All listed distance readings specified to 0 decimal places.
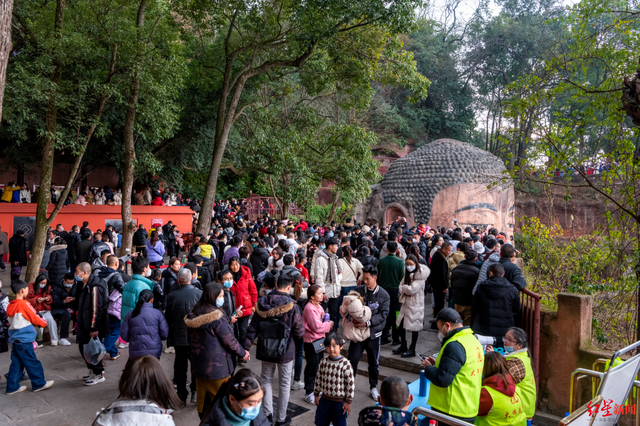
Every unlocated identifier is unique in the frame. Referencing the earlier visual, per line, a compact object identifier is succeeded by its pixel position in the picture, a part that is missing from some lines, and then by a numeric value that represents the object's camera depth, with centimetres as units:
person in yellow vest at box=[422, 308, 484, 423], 327
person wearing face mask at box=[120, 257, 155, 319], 535
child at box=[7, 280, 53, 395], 503
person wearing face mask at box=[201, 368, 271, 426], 264
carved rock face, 1920
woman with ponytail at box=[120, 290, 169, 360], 470
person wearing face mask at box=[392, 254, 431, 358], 606
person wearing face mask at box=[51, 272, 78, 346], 674
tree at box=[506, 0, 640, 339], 545
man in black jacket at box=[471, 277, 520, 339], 500
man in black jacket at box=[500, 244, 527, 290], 550
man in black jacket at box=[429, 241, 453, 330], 705
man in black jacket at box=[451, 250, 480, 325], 599
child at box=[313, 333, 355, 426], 383
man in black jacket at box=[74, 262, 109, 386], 537
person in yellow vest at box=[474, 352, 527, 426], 350
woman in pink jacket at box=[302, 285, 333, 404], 498
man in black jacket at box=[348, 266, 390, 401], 494
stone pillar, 484
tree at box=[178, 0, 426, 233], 1034
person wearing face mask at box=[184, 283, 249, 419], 405
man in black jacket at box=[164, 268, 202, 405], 488
